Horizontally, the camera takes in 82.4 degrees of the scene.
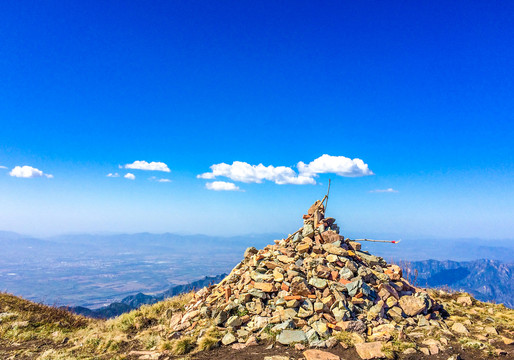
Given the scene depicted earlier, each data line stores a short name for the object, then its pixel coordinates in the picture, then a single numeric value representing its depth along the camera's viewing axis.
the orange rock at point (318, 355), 9.09
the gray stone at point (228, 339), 10.89
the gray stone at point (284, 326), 11.02
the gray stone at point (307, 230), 16.52
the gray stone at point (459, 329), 11.21
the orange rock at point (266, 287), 13.22
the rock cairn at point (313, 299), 11.01
